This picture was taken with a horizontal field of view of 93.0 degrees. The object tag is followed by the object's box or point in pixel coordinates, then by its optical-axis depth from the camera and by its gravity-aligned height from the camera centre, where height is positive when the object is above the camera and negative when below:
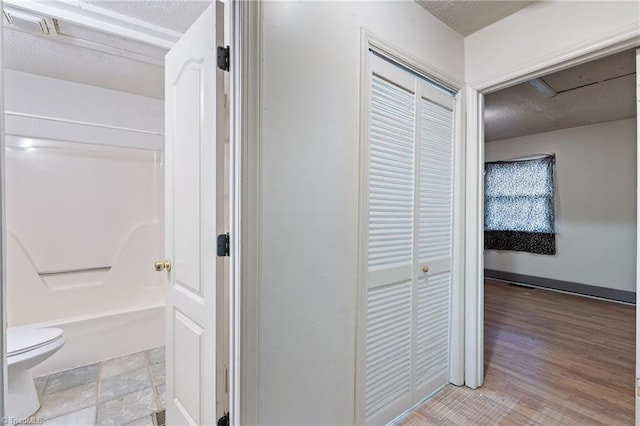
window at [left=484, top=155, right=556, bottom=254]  4.57 +0.09
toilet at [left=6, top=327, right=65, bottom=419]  1.66 -0.85
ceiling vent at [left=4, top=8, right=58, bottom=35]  1.64 +1.08
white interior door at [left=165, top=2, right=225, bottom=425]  1.21 -0.04
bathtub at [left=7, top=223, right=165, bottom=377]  2.34 -0.84
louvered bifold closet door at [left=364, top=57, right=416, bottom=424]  1.54 -0.16
